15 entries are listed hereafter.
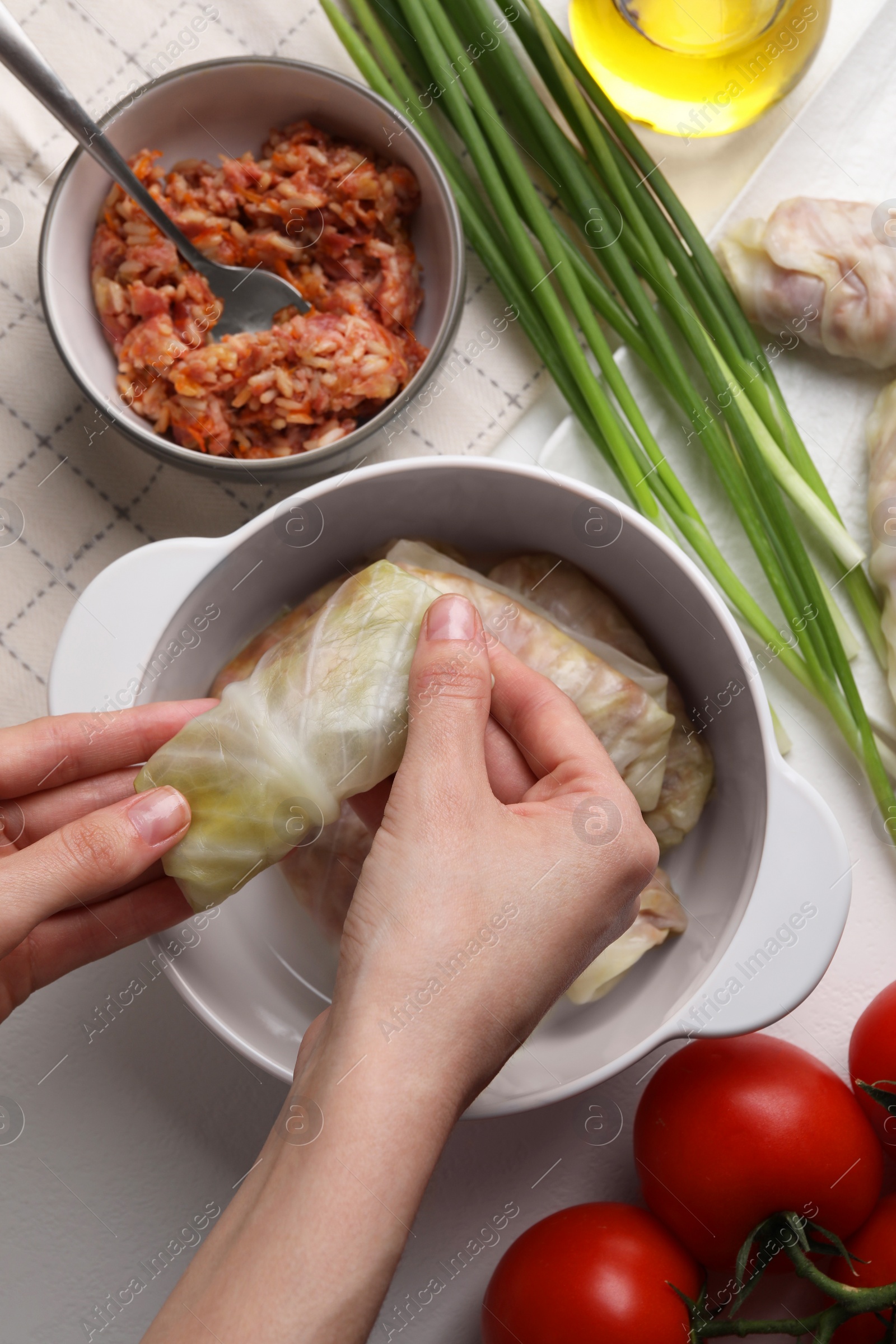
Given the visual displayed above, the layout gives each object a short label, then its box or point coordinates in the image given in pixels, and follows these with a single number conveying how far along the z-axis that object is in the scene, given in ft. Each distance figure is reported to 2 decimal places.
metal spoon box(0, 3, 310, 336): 2.36
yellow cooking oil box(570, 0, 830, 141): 2.47
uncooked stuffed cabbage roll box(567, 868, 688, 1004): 2.35
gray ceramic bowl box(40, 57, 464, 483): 2.40
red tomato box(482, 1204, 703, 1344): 2.35
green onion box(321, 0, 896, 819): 2.48
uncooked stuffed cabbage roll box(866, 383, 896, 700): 2.50
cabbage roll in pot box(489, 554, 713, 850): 2.41
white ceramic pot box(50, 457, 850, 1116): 2.25
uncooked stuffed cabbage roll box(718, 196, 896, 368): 2.51
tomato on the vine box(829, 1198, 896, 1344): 2.37
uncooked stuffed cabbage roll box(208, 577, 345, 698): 2.40
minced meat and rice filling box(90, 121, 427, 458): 2.44
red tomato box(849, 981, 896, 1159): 2.39
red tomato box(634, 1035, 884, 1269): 2.36
